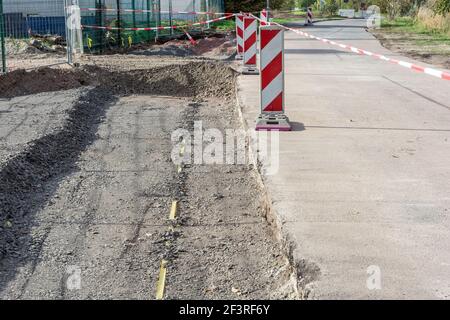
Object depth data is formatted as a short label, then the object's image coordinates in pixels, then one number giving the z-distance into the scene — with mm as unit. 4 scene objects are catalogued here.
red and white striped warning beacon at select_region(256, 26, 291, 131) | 8977
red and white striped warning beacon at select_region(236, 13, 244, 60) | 18453
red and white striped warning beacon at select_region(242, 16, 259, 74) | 14883
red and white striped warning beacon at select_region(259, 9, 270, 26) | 21358
